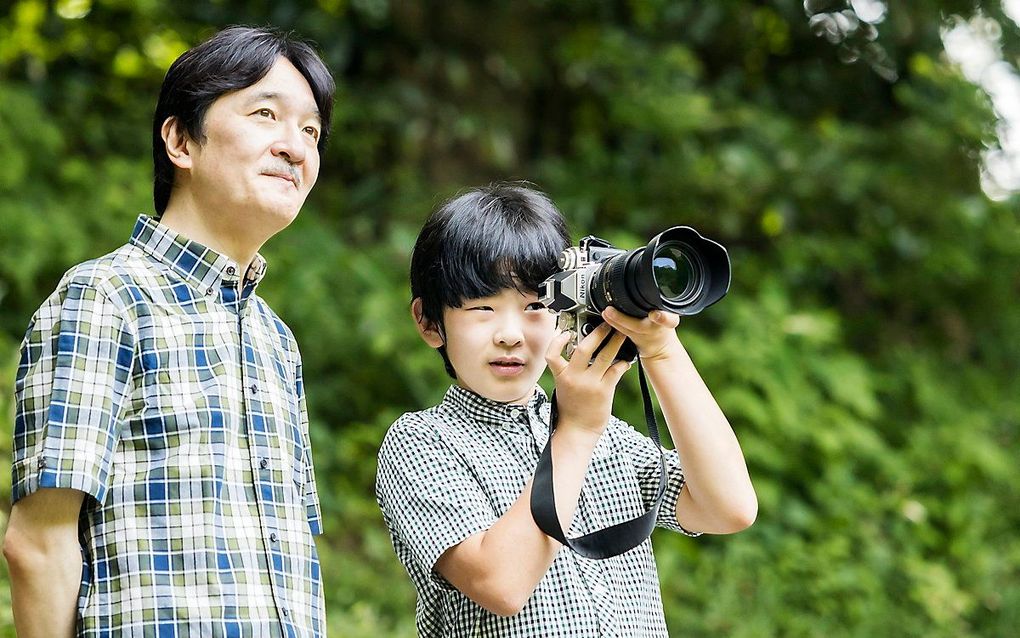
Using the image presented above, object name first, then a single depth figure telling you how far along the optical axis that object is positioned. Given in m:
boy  3.37
